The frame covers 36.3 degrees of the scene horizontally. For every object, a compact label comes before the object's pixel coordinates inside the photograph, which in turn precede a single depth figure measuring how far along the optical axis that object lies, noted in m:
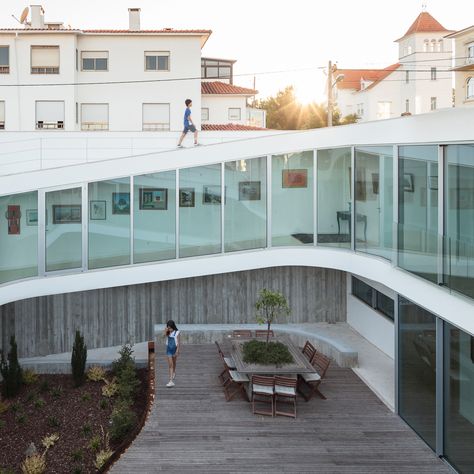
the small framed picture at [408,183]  12.87
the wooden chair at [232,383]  13.24
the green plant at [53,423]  13.62
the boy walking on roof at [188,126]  19.17
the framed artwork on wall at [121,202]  16.97
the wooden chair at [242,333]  15.92
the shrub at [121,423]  12.34
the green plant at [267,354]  13.24
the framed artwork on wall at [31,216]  16.45
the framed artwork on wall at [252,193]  17.27
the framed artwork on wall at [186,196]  17.12
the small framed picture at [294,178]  17.05
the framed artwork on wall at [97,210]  16.89
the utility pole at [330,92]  34.17
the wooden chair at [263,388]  12.55
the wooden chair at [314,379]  13.22
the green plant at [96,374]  16.00
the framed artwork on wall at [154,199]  17.08
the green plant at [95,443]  11.97
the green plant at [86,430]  12.98
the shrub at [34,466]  11.07
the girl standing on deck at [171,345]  14.08
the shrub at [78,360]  15.90
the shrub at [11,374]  15.62
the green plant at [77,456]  11.77
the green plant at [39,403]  14.78
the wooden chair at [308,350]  14.91
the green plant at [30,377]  16.31
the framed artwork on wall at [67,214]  16.70
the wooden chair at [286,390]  12.51
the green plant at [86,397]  14.88
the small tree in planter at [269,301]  13.63
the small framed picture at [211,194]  17.19
